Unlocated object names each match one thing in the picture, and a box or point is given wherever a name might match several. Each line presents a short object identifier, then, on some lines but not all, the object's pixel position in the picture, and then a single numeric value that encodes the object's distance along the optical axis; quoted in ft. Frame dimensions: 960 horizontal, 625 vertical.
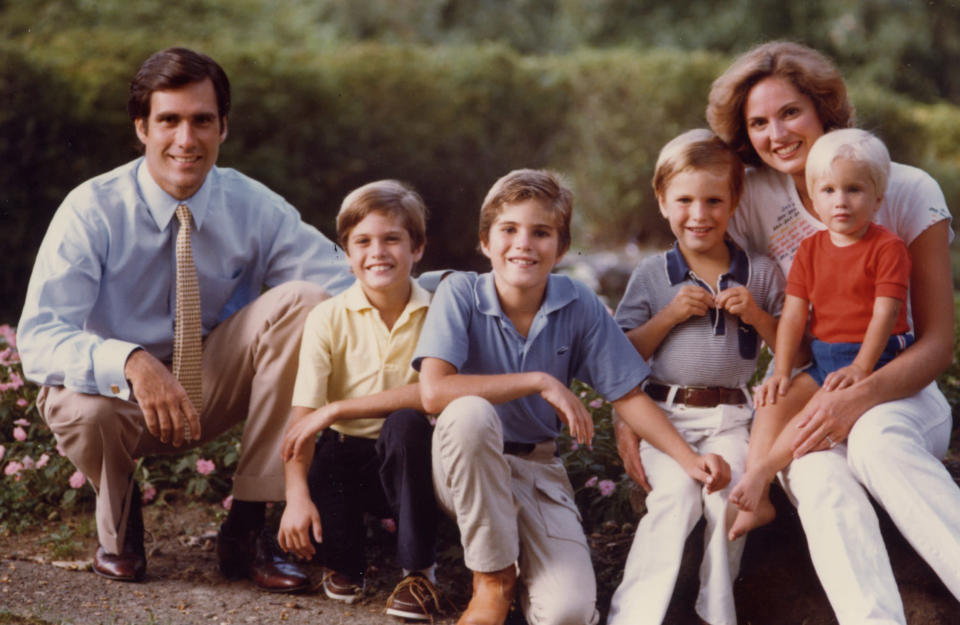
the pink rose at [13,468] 13.28
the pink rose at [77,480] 12.91
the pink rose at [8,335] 15.60
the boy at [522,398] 9.79
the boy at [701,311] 10.50
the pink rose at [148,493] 13.41
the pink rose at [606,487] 12.17
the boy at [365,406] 10.39
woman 9.14
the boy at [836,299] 9.78
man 10.86
